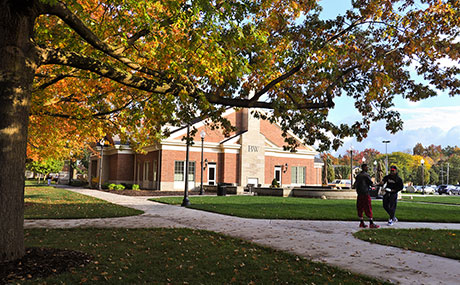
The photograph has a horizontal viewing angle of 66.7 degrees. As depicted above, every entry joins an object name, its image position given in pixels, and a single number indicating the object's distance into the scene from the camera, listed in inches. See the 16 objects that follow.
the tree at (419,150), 4795.8
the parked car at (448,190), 1994.3
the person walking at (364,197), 429.7
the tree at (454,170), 3526.1
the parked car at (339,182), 2331.2
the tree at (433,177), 3309.5
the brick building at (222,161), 1305.4
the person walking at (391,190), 446.8
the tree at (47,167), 2032.2
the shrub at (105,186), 1383.7
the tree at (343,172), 3260.3
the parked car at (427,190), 1877.5
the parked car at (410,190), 1720.0
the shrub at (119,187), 1330.0
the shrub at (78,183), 1863.3
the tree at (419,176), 3146.4
